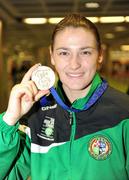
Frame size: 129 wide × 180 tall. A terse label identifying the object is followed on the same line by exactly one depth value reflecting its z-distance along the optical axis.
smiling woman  1.33
